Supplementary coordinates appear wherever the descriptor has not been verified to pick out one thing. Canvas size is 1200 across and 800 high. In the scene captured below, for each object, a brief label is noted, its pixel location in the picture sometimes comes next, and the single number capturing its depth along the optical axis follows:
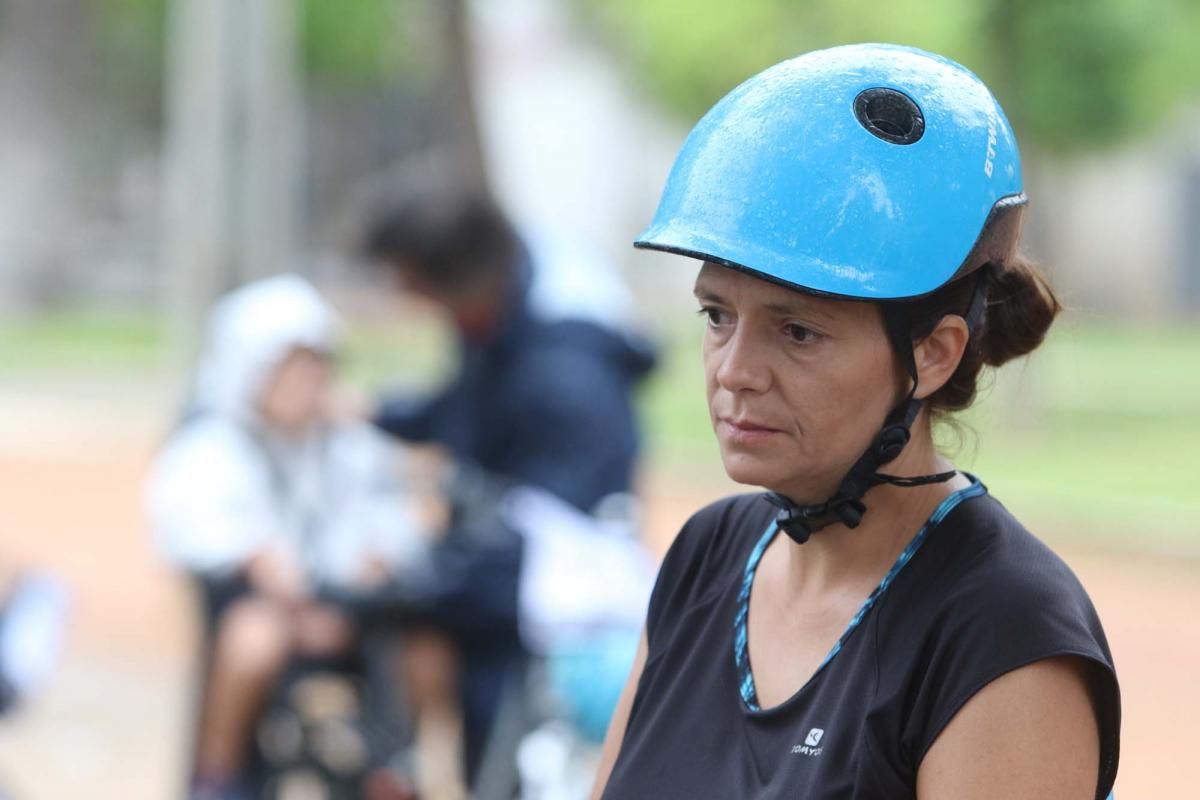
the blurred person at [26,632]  8.28
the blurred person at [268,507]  10.16
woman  3.40
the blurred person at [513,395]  9.39
